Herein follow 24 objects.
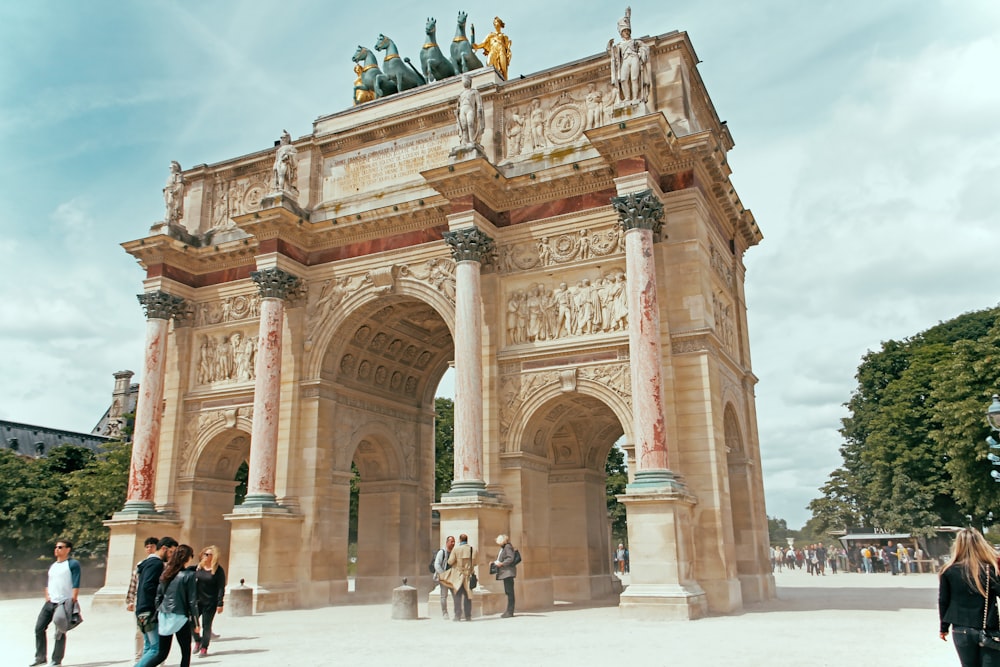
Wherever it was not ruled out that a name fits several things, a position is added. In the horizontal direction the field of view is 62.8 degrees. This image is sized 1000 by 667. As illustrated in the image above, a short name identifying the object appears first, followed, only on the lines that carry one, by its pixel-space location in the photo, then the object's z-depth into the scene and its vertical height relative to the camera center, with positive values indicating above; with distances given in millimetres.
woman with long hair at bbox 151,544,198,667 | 8867 -460
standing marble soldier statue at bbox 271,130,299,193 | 26281 +11999
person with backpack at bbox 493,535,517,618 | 18500 -444
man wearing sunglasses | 11125 -443
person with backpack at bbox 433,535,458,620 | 18734 -291
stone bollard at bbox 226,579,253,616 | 20375 -1167
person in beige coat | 17906 -569
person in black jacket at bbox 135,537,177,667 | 8750 -485
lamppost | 14914 +2181
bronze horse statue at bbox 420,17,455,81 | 28094 +16184
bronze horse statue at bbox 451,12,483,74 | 27969 +16335
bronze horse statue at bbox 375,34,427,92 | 28375 +16132
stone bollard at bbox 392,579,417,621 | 18031 -1131
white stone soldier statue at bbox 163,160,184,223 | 28562 +12148
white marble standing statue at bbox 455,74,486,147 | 23188 +11958
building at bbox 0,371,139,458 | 63375 +9416
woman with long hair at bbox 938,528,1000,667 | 6641 -474
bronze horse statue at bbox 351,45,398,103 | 28625 +16229
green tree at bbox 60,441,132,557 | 37250 +2439
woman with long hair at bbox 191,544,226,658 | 12523 -505
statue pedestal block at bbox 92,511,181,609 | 23938 +286
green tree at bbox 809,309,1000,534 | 34250 +5438
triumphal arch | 20609 +6106
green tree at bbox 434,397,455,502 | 52375 +6808
